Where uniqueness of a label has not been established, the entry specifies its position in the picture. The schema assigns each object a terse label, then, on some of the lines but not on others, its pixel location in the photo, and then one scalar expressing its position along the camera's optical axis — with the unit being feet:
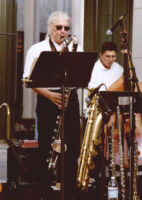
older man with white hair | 26.02
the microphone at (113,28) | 21.79
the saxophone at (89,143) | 27.39
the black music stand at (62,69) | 20.23
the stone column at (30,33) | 58.37
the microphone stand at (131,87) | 21.02
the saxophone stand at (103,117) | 20.02
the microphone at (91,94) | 22.61
